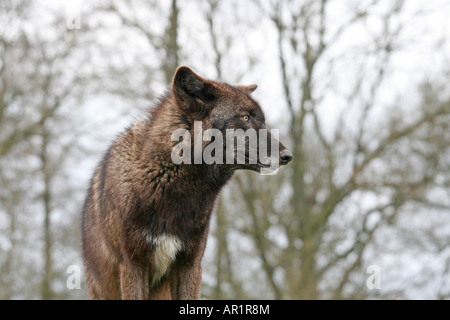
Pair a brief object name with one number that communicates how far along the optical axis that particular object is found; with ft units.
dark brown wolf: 21.16
